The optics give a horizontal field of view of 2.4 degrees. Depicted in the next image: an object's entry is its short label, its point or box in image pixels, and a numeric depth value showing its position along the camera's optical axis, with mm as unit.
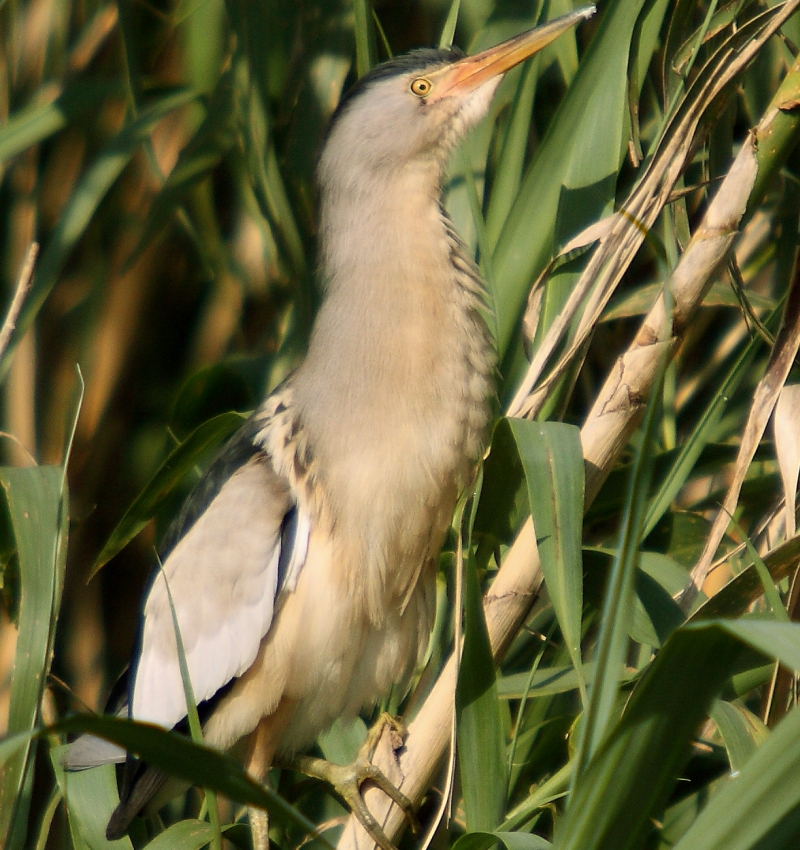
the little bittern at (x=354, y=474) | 5961
